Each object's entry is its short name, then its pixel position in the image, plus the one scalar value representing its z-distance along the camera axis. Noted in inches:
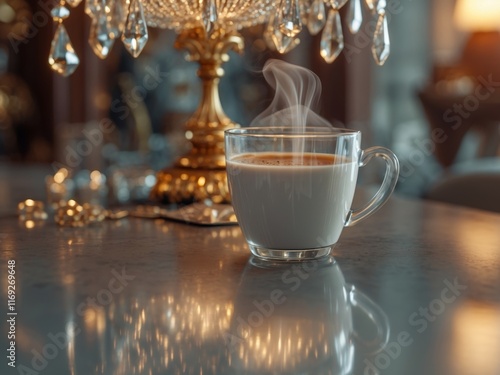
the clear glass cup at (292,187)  23.2
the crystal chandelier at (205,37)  29.0
